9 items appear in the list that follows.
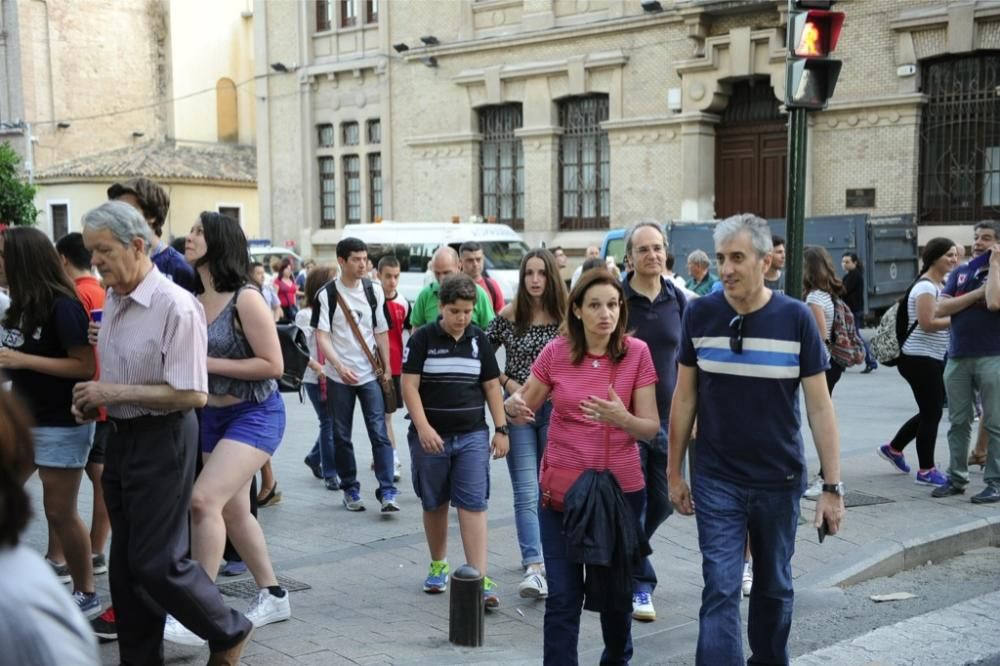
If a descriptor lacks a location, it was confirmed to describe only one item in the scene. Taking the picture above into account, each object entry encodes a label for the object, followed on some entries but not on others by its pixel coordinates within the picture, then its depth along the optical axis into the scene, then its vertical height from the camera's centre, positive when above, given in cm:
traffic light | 675 +112
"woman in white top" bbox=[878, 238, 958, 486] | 790 -94
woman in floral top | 577 -64
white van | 2281 -26
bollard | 472 -169
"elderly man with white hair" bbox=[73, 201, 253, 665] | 405 -76
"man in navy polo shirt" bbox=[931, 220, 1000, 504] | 752 -93
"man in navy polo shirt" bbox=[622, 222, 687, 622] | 532 -53
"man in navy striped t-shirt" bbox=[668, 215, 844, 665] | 411 -82
